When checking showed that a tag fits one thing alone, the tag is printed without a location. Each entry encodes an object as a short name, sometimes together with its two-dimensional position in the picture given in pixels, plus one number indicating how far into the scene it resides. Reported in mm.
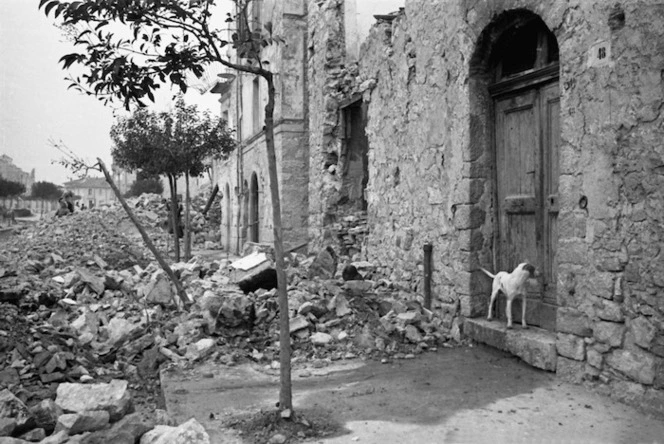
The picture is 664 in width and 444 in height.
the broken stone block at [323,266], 8812
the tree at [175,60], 3389
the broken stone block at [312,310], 6355
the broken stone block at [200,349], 5559
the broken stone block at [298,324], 5957
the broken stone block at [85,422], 3223
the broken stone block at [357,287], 6952
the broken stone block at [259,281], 7531
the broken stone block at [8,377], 4812
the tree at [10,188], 42169
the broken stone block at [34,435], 3408
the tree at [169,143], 12898
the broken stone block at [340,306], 6400
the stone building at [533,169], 3848
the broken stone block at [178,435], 3068
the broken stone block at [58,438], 3070
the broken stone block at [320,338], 5791
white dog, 4906
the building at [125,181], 68812
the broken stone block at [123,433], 3074
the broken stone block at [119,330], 6168
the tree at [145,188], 50281
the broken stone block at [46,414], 3641
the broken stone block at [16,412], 3445
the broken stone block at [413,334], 5797
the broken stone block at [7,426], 3332
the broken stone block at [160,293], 7445
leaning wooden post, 7336
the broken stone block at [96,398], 3436
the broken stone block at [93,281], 8195
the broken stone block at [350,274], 7746
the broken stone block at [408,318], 6055
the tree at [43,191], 58062
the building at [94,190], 79312
